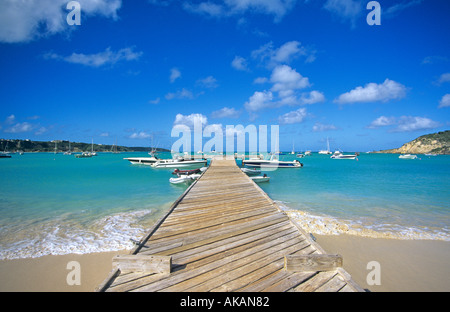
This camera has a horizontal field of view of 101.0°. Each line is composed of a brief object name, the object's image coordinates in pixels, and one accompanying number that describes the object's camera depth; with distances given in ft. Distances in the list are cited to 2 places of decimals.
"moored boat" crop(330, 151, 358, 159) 274.57
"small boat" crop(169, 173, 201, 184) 63.72
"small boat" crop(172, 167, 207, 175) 74.54
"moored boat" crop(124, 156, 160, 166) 153.79
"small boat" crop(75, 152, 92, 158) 286.87
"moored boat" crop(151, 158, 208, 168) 124.98
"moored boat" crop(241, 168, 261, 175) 76.15
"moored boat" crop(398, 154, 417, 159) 286.15
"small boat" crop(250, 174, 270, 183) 71.79
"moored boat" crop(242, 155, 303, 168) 120.88
